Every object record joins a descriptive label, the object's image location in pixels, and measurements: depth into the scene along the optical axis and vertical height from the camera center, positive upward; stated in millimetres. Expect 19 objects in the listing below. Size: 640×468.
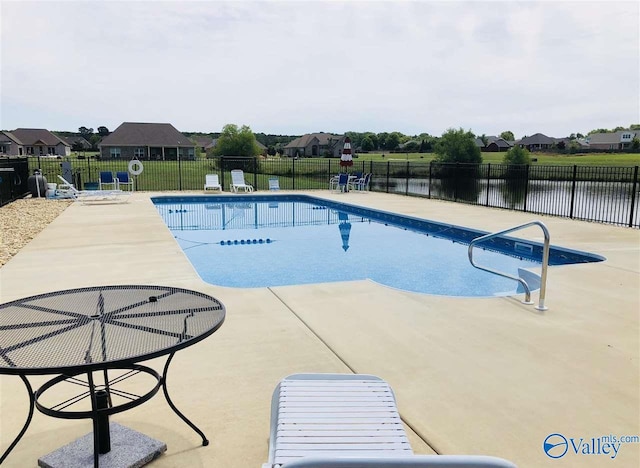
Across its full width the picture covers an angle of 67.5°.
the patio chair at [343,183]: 17719 -884
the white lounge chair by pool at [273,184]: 17916 -949
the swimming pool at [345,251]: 7129 -1710
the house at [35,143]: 67406 +2057
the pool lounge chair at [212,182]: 17172 -866
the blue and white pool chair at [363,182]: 18625 -882
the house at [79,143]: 90000 +2627
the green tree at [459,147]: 48525 +1298
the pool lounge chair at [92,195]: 13594 -1111
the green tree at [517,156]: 44719 +395
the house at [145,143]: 50781 +1555
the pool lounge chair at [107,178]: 15718 -681
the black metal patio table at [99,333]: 1811 -760
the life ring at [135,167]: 16750 -339
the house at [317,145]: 82312 +2395
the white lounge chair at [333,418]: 1807 -1072
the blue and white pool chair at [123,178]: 15914 -687
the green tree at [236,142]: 56875 +1917
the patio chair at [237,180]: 16964 -780
